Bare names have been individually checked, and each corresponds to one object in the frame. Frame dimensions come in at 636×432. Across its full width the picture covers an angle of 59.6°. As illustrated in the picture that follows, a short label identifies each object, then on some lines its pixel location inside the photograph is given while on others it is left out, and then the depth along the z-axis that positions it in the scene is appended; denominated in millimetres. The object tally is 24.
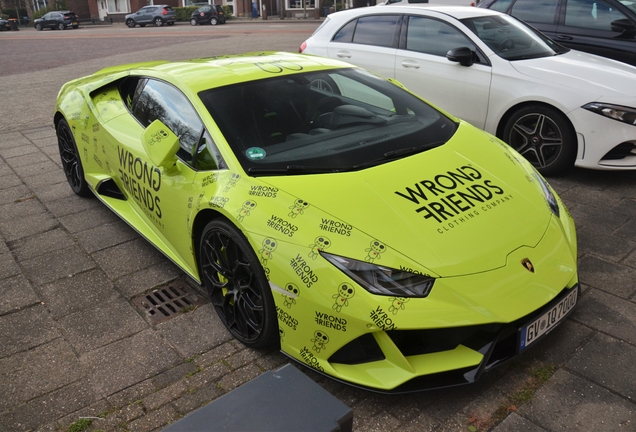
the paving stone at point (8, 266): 3818
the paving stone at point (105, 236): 4188
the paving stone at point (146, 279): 3570
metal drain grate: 3293
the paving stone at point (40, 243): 4109
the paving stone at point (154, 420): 2422
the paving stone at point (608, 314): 2883
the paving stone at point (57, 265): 3771
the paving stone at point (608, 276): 3266
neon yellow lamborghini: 2334
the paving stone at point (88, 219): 4516
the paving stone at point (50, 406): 2490
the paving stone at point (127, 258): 3830
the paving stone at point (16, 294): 3438
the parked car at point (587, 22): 6547
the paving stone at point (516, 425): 2285
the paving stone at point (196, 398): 2521
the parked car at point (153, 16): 39781
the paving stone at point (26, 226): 4436
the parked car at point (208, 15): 39344
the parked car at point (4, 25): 45438
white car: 4754
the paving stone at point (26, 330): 3045
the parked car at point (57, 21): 42031
